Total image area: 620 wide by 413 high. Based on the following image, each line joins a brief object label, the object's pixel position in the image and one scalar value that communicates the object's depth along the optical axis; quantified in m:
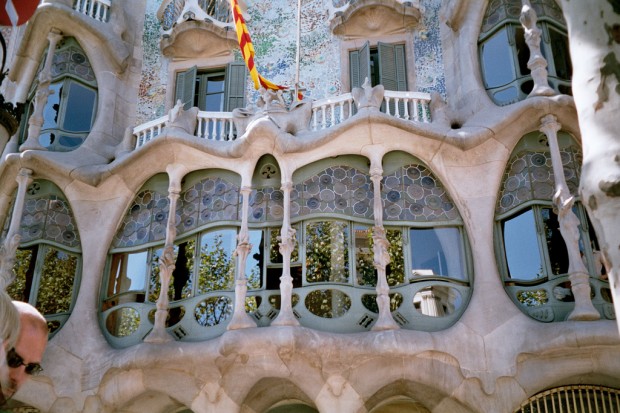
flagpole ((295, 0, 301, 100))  13.03
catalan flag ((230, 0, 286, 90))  13.23
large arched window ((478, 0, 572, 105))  12.25
